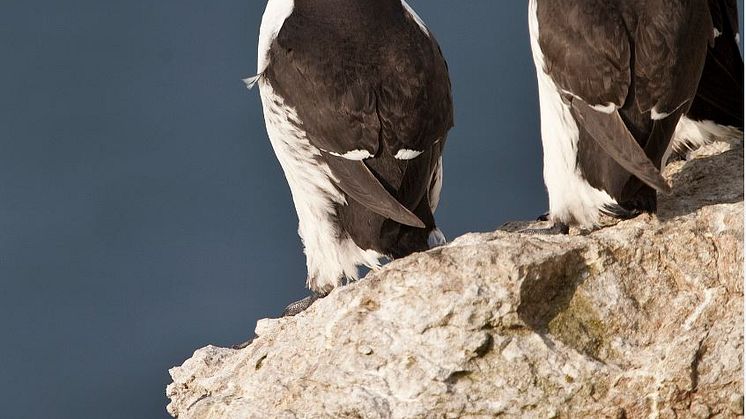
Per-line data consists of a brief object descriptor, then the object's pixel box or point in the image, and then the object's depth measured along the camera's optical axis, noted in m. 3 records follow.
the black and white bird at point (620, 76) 9.18
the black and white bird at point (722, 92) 10.62
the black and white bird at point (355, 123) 9.44
